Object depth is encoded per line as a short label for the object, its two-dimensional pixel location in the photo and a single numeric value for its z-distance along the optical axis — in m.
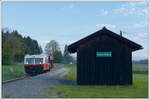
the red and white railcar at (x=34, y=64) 28.75
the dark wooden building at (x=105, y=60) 15.26
